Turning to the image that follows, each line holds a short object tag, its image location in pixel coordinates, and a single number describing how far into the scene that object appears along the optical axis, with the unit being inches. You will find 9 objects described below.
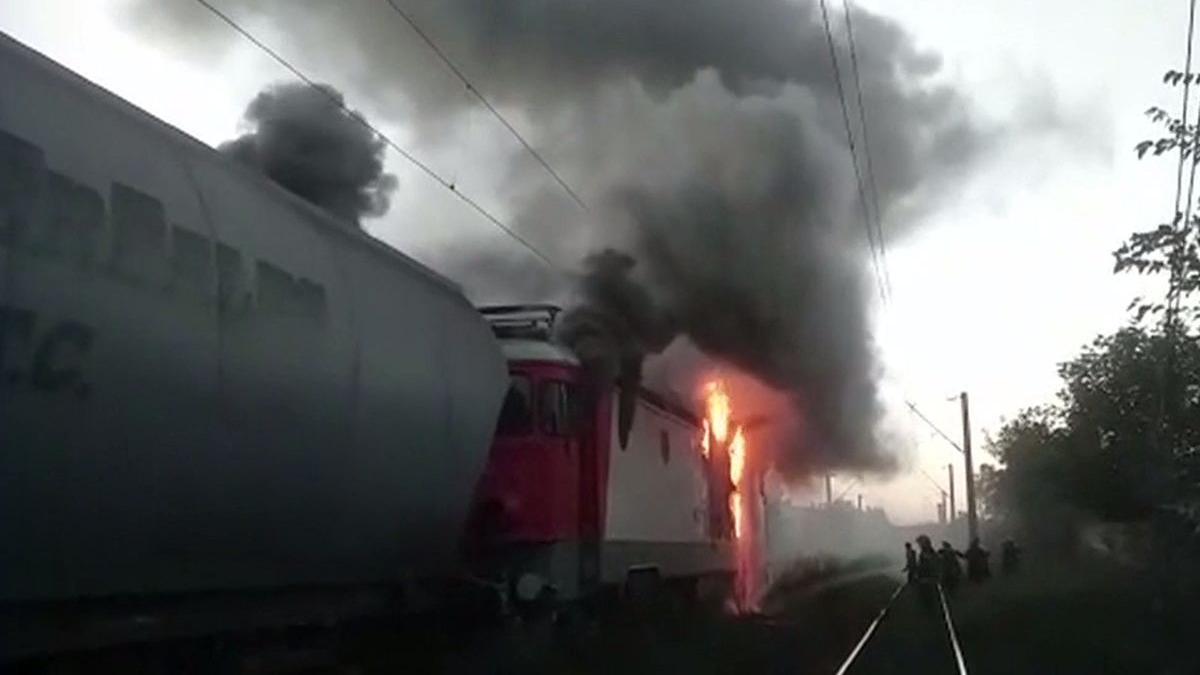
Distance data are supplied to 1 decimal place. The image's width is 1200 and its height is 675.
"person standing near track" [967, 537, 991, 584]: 1948.8
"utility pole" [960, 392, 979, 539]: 2413.3
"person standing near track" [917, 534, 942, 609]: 1392.7
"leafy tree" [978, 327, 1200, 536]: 1122.7
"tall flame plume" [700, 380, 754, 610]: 983.0
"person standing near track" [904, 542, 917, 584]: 1499.8
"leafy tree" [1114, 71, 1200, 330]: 771.4
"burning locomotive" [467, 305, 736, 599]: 592.1
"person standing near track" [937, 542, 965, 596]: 1727.4
